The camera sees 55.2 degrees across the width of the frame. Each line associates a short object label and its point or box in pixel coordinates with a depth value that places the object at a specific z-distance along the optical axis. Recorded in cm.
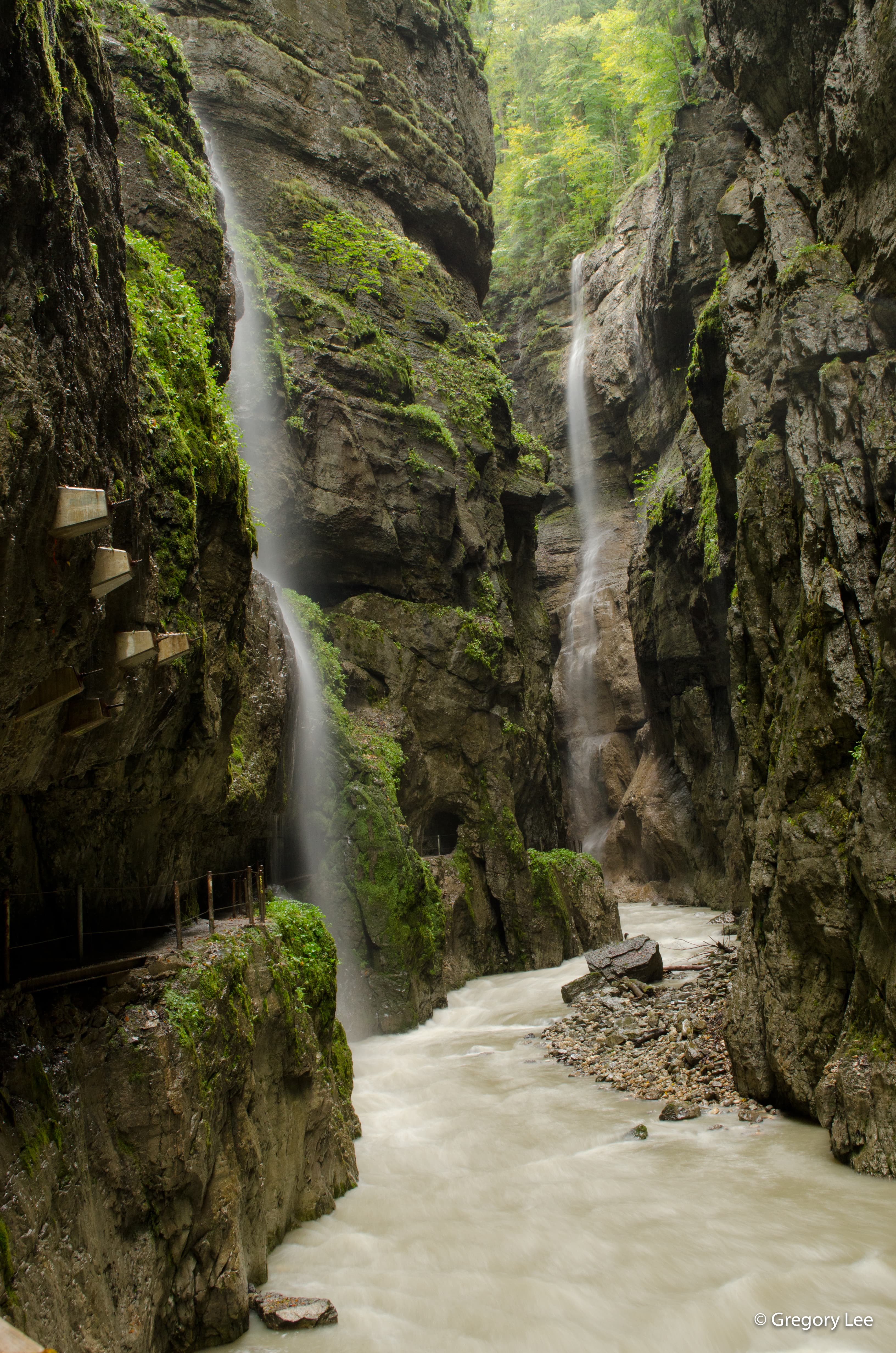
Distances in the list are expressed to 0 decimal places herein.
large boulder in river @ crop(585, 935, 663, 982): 1677
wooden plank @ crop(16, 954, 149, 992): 572
